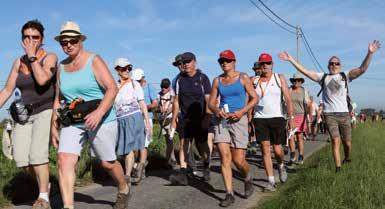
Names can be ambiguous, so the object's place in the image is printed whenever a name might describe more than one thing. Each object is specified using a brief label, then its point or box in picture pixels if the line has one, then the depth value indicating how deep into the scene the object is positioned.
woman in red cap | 7.01
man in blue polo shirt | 8.63
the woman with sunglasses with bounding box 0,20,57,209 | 6.09
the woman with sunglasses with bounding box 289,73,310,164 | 11.73
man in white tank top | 8.30
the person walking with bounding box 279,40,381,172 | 8.76
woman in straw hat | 5.44
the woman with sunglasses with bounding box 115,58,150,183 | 8.27
